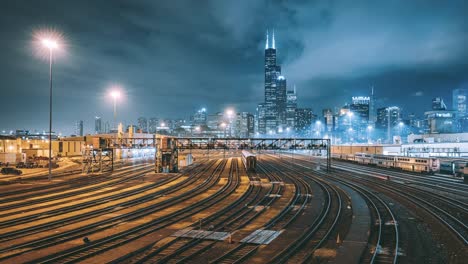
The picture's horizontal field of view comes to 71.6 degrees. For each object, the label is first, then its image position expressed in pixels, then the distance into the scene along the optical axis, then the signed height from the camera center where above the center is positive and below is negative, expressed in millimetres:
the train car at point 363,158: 75800 -3942
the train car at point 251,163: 56353 -3815
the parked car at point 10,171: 50844 -4982
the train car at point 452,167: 50500 -4021
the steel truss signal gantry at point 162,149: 53938 -1482
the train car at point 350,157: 87700 -4256
